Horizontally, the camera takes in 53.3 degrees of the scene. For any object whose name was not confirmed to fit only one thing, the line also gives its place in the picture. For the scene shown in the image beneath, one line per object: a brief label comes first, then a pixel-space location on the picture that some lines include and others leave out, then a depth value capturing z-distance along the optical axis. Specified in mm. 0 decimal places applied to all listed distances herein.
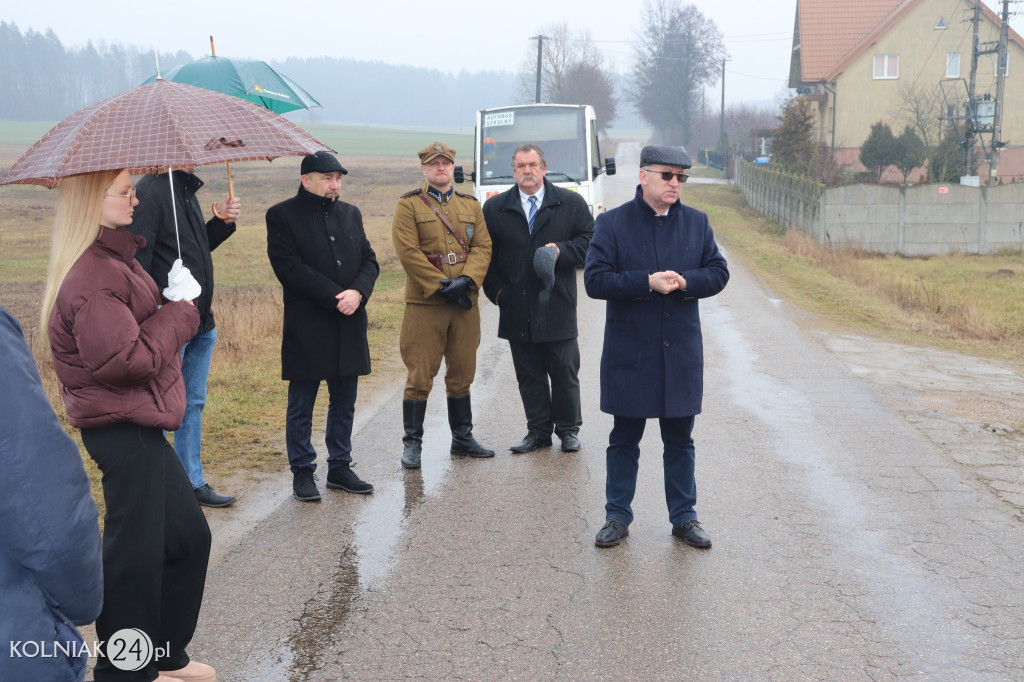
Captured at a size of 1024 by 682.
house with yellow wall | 46844
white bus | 18891
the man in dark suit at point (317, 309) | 5906
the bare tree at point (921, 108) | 43688
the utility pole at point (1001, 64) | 33531
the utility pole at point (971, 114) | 35000
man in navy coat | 5102
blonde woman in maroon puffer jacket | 3225
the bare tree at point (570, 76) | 86312
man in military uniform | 6535
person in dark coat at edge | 1994
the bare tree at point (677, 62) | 89562
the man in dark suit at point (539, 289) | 6852
